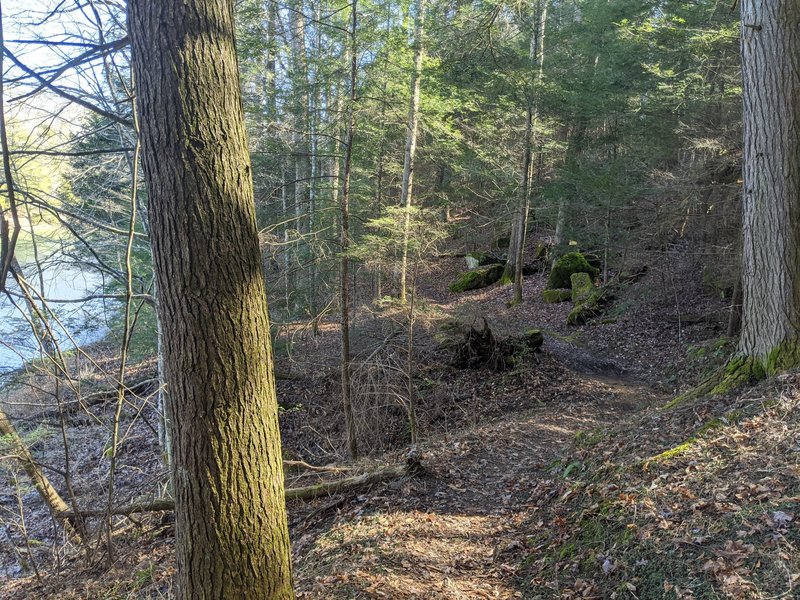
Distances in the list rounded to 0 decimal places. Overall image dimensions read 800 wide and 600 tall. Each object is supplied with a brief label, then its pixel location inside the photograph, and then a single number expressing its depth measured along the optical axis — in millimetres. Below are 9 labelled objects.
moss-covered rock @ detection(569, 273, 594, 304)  16625
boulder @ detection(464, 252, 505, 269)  23500
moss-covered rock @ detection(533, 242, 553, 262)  22609
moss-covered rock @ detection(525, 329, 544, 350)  11906
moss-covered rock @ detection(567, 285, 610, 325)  15570
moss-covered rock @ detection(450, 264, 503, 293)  21719
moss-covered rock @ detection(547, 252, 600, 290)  18609
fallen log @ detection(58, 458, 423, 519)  5773
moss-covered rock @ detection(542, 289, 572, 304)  17828
